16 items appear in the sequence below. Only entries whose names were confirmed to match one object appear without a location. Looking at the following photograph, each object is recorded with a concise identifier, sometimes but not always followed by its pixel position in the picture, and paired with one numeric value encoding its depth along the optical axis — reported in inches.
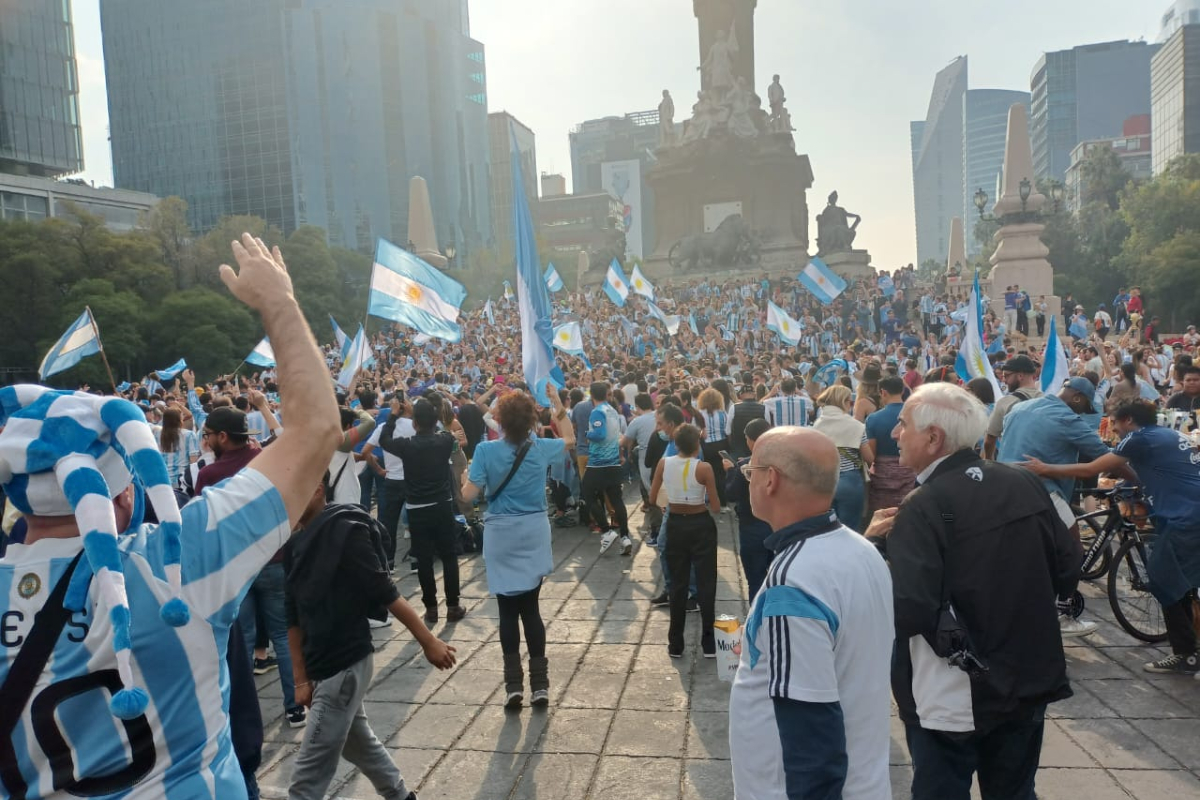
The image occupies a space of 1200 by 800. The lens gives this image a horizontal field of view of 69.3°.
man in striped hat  59.6
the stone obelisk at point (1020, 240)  1048.2
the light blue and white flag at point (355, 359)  432.5
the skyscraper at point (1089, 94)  5880.9
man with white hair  111.7
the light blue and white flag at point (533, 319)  322.0
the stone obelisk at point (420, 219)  1678.2
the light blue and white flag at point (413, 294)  355.6
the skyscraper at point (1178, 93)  4116.6
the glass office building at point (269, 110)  3058.6
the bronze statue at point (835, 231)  1653.5
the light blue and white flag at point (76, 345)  395.9
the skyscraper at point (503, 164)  4933.6
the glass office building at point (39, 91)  2416.3
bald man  84.2
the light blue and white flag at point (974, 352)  353.1
